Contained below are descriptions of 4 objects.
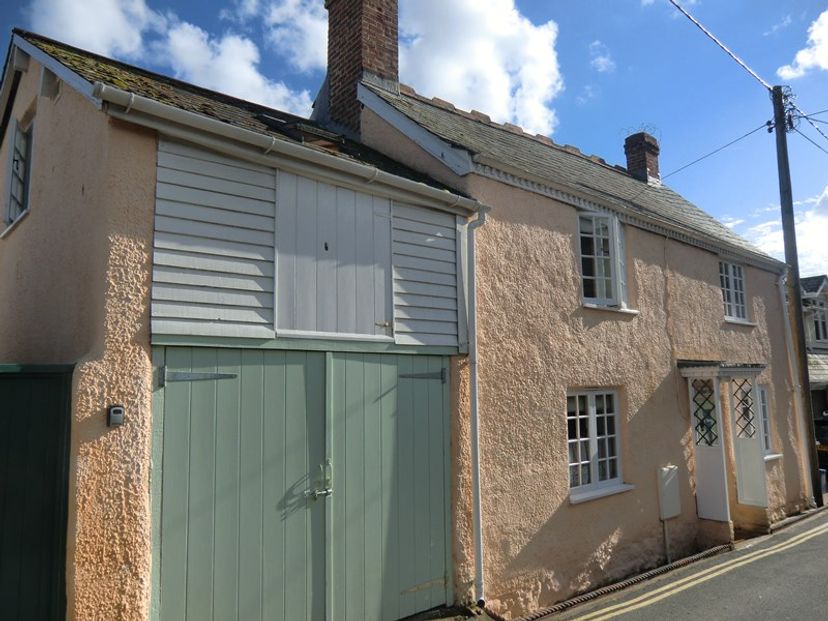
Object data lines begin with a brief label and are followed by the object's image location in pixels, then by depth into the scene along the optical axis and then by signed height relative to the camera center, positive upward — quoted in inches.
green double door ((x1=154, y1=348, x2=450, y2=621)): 186.5 -30.7
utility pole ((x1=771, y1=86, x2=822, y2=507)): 529.3 +128.0
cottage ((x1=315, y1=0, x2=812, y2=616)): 285.0 +11.2
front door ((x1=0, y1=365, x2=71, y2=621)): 163.9 -25.2
